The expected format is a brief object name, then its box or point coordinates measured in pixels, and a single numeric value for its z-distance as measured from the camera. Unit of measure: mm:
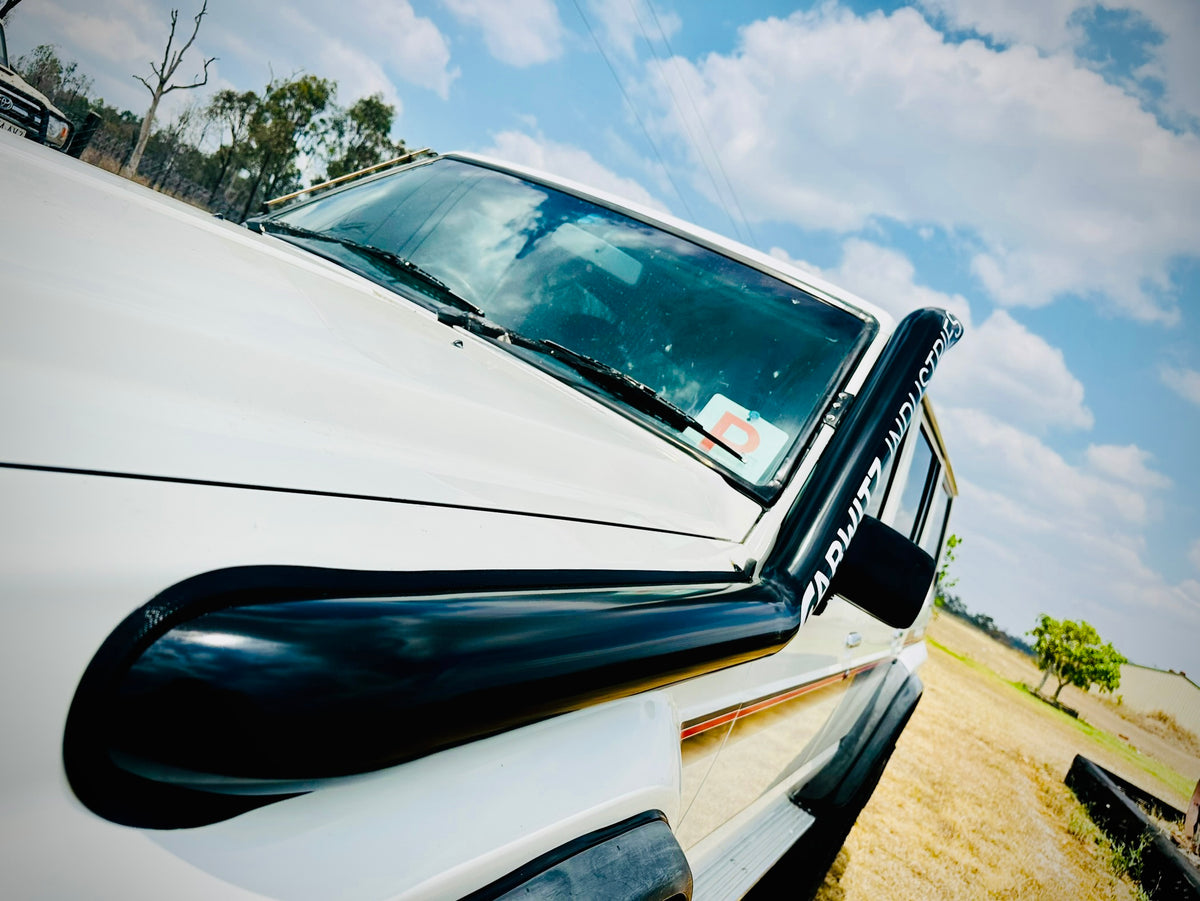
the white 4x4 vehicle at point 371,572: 454
